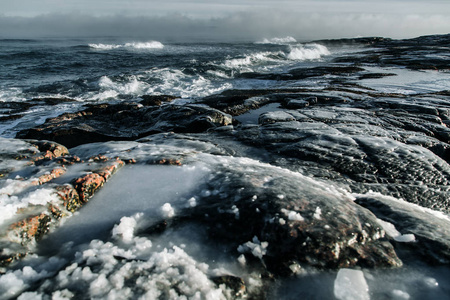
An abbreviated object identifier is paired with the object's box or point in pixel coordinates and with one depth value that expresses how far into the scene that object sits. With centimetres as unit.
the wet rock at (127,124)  729
